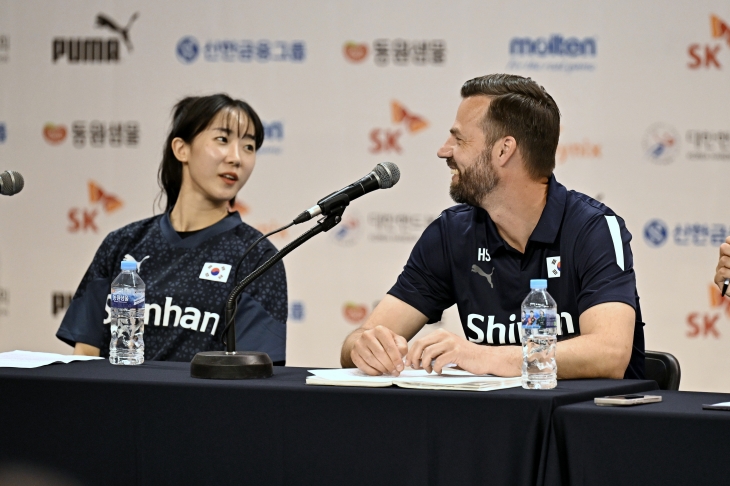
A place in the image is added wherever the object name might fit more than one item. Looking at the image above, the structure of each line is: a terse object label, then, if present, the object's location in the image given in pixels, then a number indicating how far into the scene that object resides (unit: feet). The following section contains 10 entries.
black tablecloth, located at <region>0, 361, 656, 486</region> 21.01
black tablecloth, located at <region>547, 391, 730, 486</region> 20.65
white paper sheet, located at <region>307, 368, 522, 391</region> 21.21
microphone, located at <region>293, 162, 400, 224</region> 21.73
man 22.82
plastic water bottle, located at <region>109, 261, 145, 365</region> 22.92
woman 24.03
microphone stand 21.73
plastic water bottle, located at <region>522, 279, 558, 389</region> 21.47
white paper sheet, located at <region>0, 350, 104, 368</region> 22.20
